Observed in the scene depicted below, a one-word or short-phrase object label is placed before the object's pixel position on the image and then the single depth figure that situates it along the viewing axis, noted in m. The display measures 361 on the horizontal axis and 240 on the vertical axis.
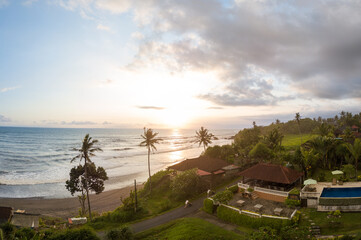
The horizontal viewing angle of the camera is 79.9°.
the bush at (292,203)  23.75
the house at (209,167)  38.52
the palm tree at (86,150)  30.75
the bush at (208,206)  27.45
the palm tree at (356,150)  31.44
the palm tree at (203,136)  53.87
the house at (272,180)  26.75
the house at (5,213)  30.50
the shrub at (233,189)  31.23
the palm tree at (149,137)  38.38
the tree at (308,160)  33.50
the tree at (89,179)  36.66
